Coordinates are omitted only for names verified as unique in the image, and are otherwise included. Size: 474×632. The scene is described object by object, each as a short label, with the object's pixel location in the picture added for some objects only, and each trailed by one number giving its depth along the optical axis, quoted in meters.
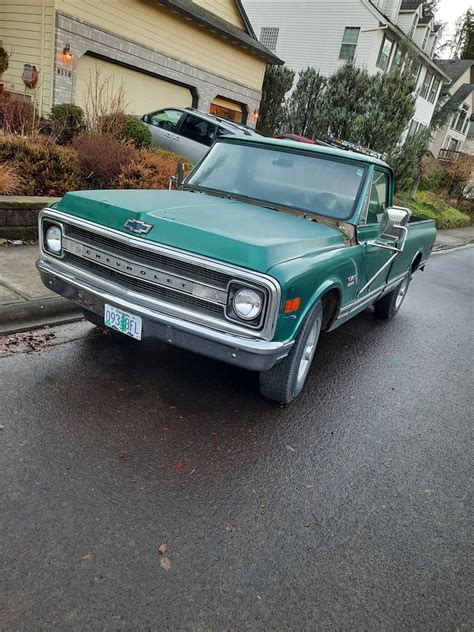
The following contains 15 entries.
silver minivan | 11.12
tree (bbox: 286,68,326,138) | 20.78
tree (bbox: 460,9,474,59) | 59.00
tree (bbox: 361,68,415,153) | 18.47
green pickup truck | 2.94
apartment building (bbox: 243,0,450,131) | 24.25
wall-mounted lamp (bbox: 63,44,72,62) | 12.27
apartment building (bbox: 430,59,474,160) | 41.03
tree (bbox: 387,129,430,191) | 19.92
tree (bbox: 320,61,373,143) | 18.69
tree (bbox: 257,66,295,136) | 21.22
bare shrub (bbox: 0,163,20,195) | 6.51
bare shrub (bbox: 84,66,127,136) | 9.02
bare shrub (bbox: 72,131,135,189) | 7.83
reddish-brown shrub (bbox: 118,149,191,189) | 7.77
